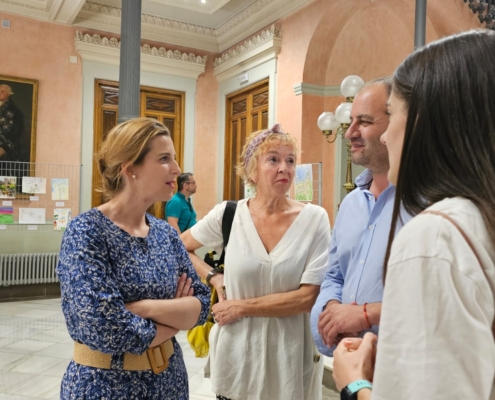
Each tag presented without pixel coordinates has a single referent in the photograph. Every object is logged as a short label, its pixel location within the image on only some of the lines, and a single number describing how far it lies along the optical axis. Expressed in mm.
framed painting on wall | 7504
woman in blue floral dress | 1484
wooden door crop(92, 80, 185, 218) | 8445
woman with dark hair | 639
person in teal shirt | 6367
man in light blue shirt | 1515
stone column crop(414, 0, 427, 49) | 4609
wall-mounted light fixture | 4633
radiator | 7141
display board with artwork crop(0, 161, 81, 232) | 7246
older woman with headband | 1958
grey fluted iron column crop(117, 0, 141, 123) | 3540
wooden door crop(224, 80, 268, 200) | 8148
